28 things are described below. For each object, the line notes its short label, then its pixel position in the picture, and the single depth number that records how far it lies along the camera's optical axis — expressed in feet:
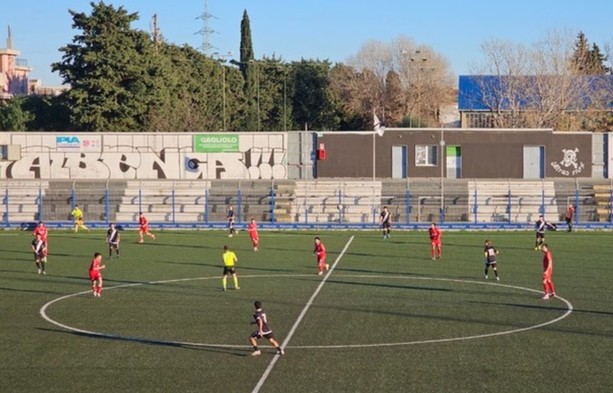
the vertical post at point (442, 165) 219.41
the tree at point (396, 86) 404.77
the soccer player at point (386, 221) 185.19
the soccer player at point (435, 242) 146.20
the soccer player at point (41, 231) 136.38
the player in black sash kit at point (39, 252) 130.93
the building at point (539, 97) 312.50
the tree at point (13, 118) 309.22
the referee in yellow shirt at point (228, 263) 111.65
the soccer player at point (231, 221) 193.26
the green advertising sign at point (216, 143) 250.16
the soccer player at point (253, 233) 163.22
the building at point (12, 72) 495.00
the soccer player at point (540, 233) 160.45
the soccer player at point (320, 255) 128.48
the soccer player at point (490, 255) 119.85
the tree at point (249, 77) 378.73
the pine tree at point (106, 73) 289.33
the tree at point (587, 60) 348.71
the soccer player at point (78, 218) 206.80
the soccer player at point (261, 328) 74.43
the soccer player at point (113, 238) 148.56
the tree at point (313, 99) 401.08
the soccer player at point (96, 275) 108.27
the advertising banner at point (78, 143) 253.03
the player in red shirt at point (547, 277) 102.63
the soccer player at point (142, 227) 181.61
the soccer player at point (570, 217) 200.91
